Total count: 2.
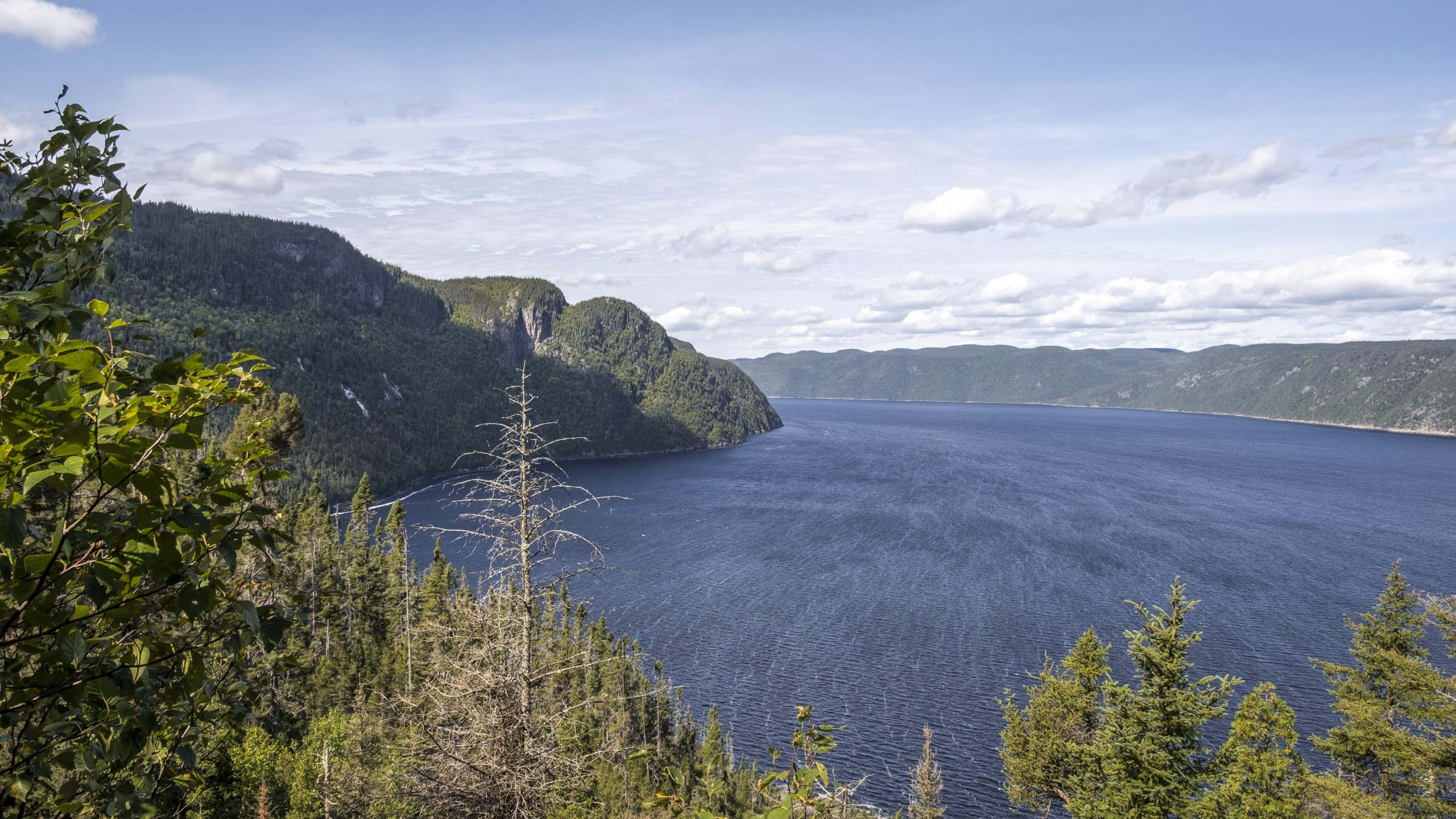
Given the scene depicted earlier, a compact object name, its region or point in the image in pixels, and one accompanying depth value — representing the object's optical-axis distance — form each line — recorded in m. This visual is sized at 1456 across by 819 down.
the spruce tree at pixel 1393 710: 23.50
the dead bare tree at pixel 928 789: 33.84
